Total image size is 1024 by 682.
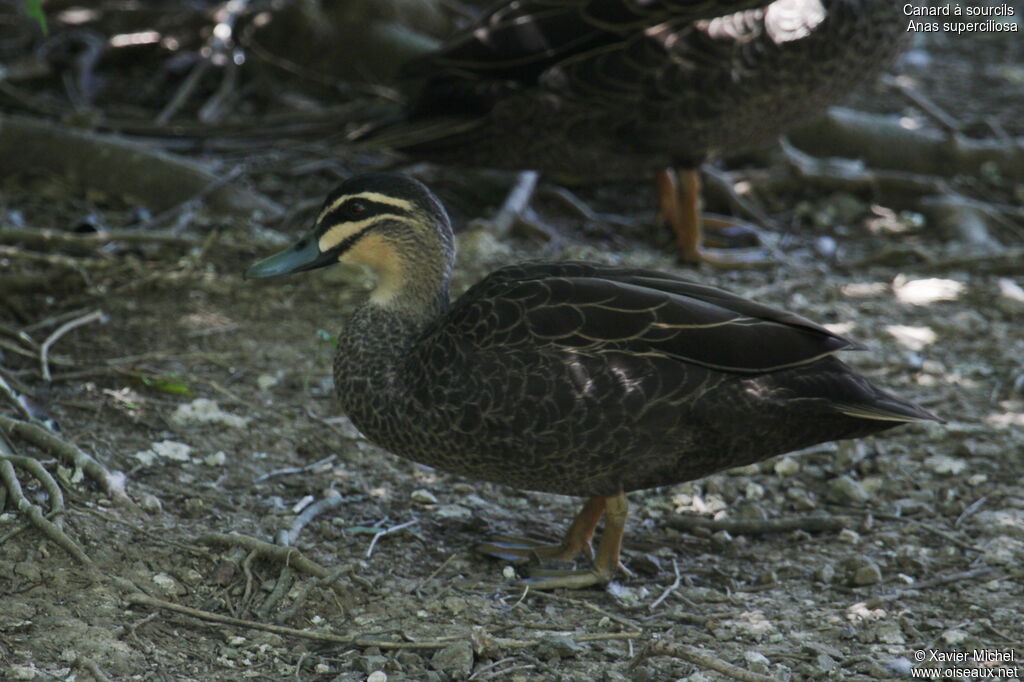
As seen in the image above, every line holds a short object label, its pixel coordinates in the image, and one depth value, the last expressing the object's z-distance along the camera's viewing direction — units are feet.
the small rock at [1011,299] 37.55
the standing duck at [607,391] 23.21
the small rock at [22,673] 18.65
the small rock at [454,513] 26.76
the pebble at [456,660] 20.74
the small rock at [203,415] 28.35
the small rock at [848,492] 28.02
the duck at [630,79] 36.50
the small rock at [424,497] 27.22
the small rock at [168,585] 21.81
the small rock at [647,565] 25.32
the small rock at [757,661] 21.44
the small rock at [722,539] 26.32
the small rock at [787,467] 29.40
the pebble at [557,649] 21.43
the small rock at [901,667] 21.39
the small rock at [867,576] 24.53
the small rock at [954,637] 22.41
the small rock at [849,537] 26.30
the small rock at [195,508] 24.68
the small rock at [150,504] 24.21
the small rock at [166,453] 26.43
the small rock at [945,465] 29.01
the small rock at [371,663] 20.57
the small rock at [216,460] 26.91
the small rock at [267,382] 30.63
